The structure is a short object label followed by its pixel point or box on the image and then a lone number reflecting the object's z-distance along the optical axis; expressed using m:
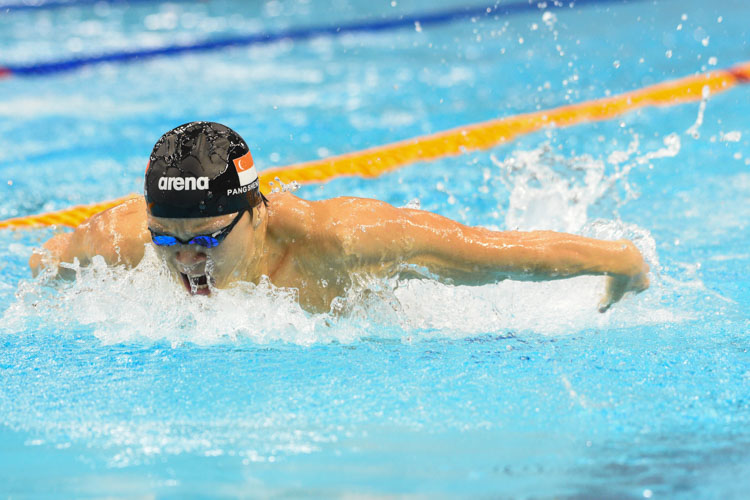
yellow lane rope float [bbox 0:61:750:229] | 8.54
